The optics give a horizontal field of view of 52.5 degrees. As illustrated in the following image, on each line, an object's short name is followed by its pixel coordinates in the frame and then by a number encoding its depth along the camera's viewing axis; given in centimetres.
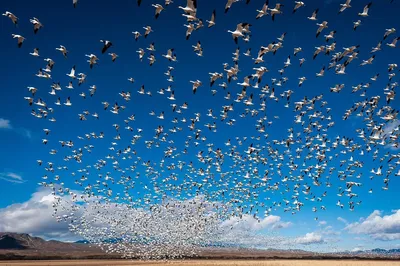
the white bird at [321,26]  3788
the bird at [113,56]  4029
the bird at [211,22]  3381
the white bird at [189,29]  3490
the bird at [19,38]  3694
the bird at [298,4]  3700
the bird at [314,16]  3816
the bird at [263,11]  3407
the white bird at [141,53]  3916
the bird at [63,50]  3837
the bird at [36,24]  3497
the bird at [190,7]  3156
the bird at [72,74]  4175
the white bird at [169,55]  4064
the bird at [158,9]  3431
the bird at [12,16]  3453
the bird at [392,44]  3941
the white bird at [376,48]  4016
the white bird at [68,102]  4990
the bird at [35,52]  3955
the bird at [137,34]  3754
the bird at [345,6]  3612
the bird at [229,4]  3297
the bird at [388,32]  3981
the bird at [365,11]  3790
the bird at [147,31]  3691
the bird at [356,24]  3722
